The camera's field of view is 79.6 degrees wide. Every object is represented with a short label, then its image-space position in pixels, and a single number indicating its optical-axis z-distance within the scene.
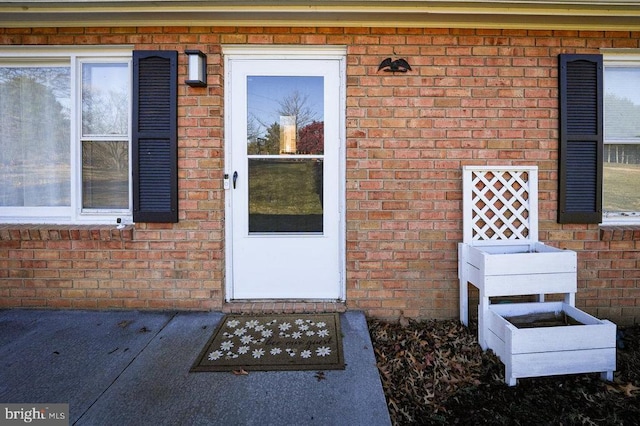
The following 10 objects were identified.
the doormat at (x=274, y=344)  2.50
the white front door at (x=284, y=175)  3.38
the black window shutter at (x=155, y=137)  3.25
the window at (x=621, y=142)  3.46
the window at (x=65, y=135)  3.41
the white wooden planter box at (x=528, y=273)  2.73
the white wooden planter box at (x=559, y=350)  2.40
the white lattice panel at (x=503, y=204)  3.18
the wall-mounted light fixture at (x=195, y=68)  3.11
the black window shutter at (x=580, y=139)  3.28
